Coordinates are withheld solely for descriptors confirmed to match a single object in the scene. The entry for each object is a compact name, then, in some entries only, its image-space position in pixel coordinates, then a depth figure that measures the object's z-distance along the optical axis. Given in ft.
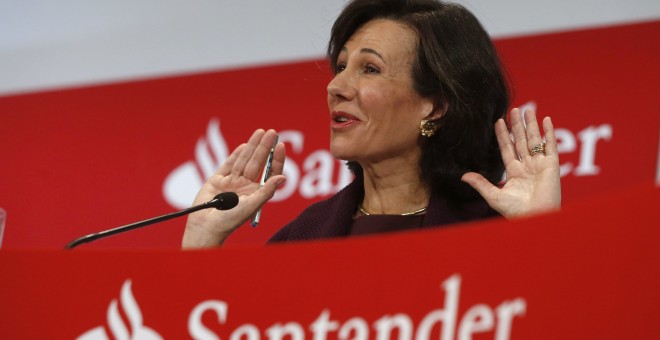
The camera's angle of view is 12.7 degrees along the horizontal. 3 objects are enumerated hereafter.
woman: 12.92
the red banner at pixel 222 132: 14.17
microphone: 11.96
